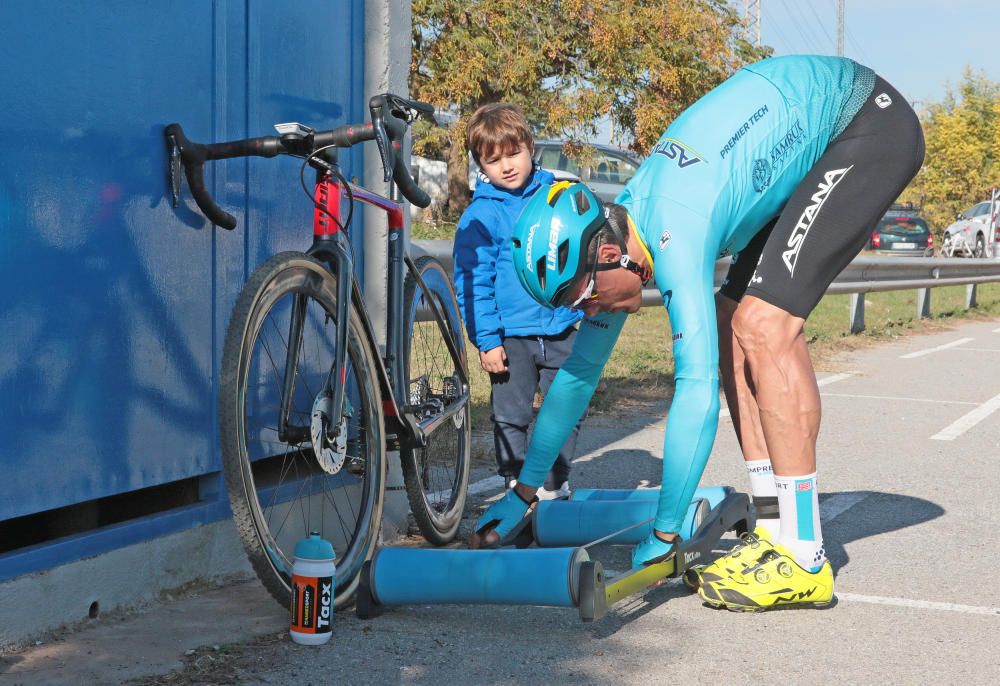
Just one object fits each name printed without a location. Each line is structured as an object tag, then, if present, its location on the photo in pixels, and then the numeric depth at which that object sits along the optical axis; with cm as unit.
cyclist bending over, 368
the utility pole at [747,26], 2353
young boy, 506
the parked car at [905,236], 3912
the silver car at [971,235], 3709
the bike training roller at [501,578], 347
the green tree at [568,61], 2055
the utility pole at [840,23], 6969
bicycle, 342
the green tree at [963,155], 5488
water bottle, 344
